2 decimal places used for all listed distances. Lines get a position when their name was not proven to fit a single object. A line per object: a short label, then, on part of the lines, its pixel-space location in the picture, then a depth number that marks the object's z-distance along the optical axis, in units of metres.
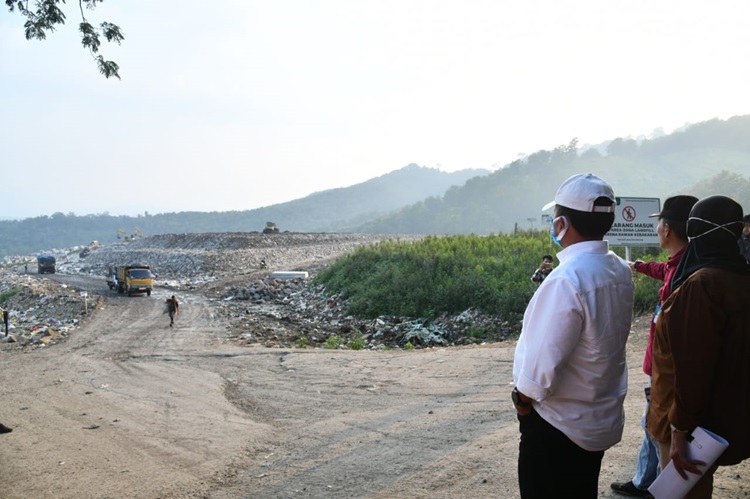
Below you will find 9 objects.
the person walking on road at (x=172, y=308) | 17.47
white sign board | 11.07
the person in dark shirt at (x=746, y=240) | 5.57
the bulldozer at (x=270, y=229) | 51.95
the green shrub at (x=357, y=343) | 14.39
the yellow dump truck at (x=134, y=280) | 26.19
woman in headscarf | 2.54
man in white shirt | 2.48
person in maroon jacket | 3.56
